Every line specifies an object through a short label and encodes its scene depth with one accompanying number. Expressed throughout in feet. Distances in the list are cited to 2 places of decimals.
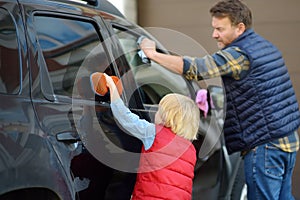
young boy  18.58
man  20.82
